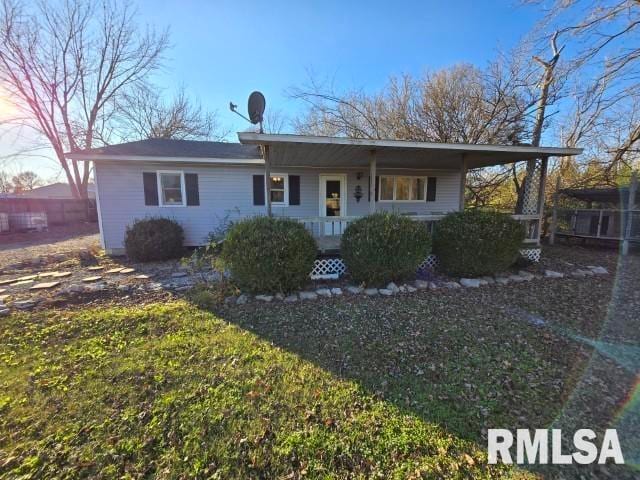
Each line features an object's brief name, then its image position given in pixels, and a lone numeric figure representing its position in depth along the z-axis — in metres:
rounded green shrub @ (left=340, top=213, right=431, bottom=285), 4.99
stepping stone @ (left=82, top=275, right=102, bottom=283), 5.64
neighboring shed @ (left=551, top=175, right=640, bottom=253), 8.09
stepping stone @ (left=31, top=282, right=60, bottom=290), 5.16
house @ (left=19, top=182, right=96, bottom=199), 36.51
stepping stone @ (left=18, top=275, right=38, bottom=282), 5.76
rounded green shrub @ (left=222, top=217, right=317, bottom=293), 4.51
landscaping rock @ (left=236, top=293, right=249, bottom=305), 4.52
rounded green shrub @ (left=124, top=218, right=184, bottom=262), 7.29
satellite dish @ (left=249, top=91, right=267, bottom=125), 7.17
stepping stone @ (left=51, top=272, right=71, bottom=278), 5.93
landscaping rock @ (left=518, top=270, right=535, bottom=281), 5.75
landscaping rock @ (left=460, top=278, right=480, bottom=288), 5.36
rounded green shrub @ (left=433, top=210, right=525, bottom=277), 5.45
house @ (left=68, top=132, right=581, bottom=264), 6.36
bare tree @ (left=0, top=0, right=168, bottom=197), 14.87
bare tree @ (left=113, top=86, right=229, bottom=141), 18.76
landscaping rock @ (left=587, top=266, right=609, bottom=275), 6.14
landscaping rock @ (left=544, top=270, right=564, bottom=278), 5.88
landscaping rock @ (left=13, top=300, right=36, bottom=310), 4.27
